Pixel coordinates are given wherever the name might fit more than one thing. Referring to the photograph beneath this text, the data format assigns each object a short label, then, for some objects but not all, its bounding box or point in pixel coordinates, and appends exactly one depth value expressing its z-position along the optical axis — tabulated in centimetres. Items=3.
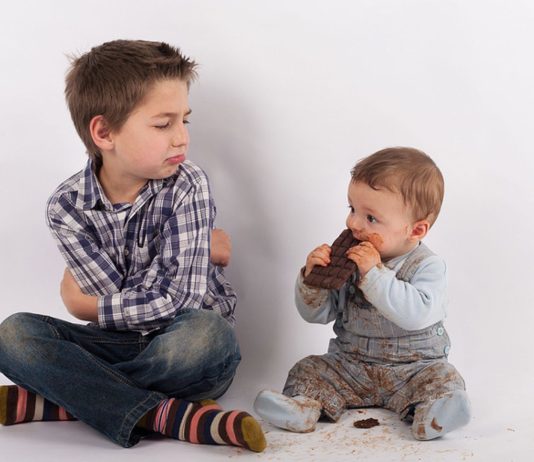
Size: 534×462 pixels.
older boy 241
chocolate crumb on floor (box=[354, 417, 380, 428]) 244
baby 246
